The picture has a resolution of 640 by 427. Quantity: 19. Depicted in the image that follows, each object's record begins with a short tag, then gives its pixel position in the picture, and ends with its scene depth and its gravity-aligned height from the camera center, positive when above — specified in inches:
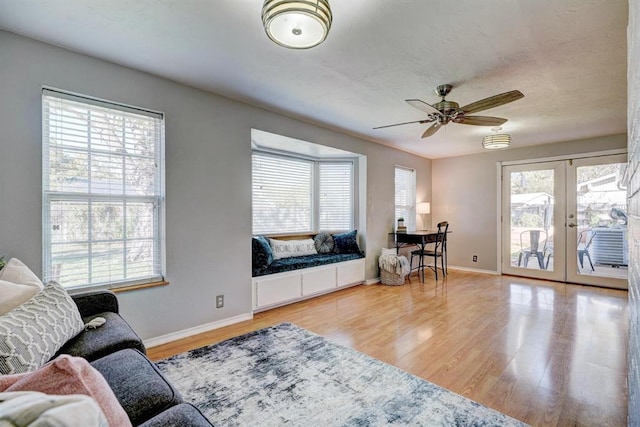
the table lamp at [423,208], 233.7 +3.9
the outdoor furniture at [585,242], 184.7 -18.3
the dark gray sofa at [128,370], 38.8 -26.7
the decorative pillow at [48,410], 17.8 -12.8
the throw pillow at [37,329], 43.9 -20.2
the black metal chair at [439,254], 202.7 -27.7
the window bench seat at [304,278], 139.0 -34.5
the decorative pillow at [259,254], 141.6 -20.1
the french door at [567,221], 176.9 -5.0
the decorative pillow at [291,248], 162.9 -20.0
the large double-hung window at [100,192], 87.3 +6.8
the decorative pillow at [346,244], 187.5 -19.7
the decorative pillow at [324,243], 184.7 -18.9
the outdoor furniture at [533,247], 203.0 -23.5
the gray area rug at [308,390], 66.6 -45.9
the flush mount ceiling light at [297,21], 57.2 +38.9
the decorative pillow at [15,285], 56.8 -15.3
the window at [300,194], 170.1 +11.8
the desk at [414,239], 197.0 -17.6
